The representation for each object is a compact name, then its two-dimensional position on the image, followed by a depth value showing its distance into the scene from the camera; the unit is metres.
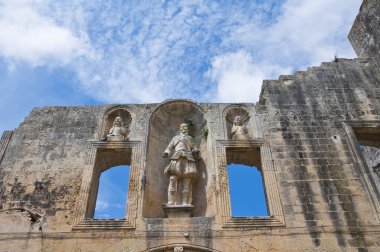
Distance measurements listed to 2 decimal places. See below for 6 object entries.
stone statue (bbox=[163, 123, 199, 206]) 9.36
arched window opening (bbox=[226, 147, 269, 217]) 10.23
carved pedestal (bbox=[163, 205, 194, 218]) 8.96
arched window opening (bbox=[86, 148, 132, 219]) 9.50
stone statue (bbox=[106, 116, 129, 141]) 10.34
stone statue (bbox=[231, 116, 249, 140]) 10.44
